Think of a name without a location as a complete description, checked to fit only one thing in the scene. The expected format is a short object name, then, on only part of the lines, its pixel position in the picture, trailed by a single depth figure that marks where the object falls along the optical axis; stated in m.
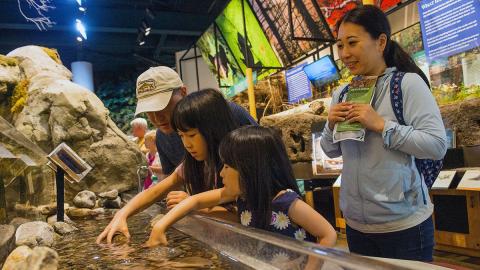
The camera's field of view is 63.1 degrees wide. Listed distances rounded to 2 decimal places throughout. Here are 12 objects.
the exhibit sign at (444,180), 3.28
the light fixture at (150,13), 9.69
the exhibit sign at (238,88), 8.41
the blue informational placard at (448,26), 3.44
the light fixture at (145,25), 10.01
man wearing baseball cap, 1.90
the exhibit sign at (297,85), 6.62
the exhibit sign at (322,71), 5.92
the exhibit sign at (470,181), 3.04
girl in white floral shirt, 1.36
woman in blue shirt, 1.31
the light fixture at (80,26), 8.90
